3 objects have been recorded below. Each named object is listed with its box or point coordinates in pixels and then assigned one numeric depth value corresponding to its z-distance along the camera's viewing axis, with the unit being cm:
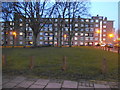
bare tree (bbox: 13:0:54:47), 1858
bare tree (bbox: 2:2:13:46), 1636
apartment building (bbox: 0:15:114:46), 6222
